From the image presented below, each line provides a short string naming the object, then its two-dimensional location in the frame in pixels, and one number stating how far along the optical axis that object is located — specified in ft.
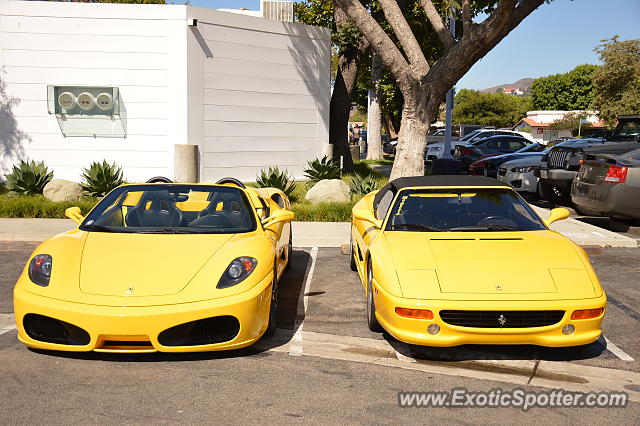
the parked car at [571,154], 45.65
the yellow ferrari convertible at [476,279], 15.94
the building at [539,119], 315.86
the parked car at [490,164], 63.72
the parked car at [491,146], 81.10
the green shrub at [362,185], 48.34
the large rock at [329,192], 46.91
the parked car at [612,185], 36.50
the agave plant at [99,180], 47.11
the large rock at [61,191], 46.12
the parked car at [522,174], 55.42
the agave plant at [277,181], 49.16
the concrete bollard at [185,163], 54.13
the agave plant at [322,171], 56.03
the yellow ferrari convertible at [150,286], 15.26
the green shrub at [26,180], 48.01
